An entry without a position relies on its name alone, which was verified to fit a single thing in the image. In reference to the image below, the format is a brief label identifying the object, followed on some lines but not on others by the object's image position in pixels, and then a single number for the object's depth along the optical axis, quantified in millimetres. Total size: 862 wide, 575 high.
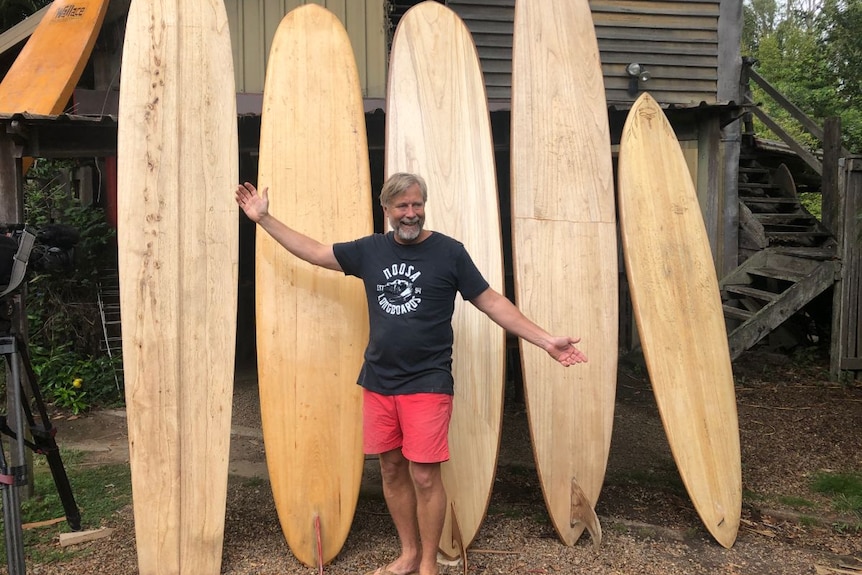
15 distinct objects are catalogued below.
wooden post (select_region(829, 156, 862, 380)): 5566
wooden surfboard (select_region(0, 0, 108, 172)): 4930
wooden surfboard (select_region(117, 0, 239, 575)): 2643
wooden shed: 5590
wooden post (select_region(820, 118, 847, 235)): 6562
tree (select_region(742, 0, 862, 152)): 8805
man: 2275
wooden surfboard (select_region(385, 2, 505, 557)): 2865
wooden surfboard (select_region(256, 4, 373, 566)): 2777
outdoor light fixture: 6125
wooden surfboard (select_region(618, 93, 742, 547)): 2961
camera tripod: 2164
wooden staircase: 5812
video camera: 2505
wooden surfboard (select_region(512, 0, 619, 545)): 2963
